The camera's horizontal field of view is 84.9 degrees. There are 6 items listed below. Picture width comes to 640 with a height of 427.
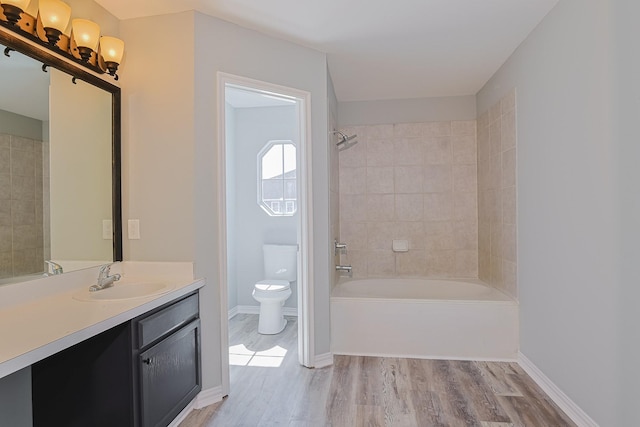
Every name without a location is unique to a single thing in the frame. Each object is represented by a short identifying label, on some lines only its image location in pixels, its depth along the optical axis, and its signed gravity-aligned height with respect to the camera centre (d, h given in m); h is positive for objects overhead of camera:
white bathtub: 2.74 -0.92
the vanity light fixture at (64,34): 1.49 +0.90
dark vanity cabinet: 1.53 -0.73
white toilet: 3.40 -0.71
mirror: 1.55 +0.26
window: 4.07 +0.41
